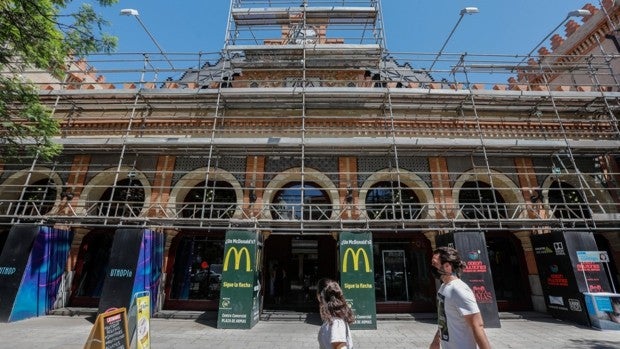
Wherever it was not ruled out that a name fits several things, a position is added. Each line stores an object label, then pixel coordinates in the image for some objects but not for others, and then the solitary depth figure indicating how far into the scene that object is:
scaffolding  11.91
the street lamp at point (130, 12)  11.17
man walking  3.07
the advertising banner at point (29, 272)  9.59
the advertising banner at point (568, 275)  9.55
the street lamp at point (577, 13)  10.64
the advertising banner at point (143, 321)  5.48
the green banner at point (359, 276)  9.30
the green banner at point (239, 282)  9.26
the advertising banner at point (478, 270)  9.34
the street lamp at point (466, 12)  10.75
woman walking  3.04
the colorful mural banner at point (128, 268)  9.36
